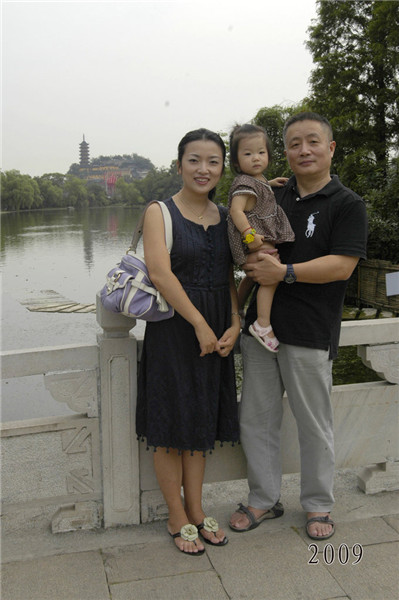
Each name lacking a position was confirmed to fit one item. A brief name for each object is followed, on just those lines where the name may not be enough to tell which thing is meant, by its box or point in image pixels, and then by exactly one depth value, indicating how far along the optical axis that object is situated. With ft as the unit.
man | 6.15
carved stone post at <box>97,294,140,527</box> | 6.68
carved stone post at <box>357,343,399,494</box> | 7.48
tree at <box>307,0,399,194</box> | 40.06
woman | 6.21
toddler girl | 6.28
